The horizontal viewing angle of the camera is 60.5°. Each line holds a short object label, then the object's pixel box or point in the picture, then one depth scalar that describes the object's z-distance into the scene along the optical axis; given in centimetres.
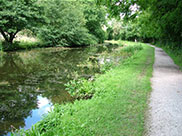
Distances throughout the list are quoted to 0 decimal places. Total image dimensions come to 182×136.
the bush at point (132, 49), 2189
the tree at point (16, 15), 1936
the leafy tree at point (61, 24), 2600
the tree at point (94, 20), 4122
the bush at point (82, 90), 610
